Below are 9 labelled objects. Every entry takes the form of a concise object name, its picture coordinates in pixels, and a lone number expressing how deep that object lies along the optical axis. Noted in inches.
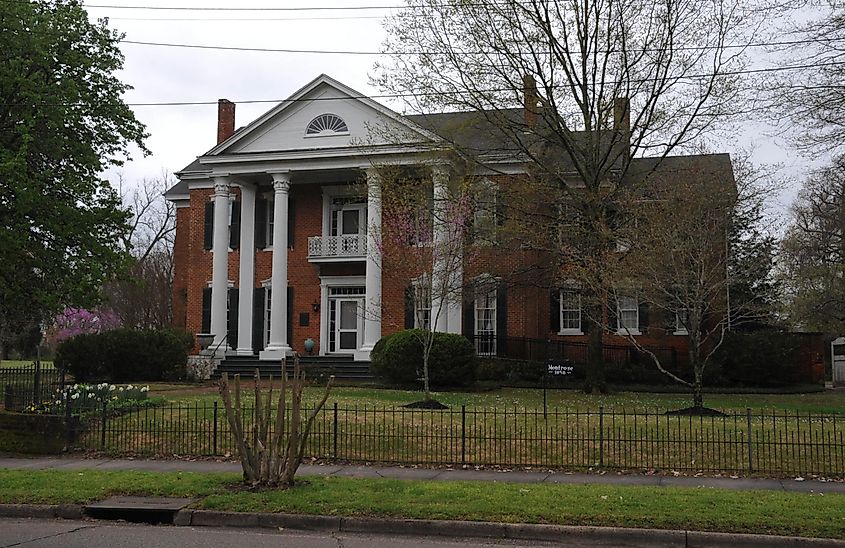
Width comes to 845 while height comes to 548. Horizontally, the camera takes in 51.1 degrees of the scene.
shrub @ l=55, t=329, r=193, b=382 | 1097.4
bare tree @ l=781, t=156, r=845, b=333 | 1280.8
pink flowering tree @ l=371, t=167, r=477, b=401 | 882.8
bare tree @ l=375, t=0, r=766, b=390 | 942.4
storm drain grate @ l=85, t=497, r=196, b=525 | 404.5
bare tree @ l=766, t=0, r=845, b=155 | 804.6
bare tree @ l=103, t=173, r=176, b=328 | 1957.9
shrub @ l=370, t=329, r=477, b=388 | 993.5
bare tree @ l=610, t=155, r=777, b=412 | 762.8
